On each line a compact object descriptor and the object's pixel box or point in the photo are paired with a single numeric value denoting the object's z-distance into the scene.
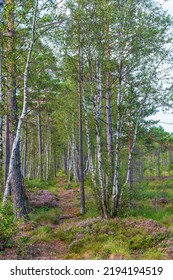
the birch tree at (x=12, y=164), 7.07
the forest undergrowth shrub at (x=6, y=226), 6.46
